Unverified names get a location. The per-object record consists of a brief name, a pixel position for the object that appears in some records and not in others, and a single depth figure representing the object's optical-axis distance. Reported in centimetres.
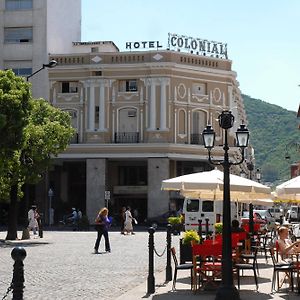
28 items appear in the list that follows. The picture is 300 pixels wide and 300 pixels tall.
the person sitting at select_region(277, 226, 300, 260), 1421
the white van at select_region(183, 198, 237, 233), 3612
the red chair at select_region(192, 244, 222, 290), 1398
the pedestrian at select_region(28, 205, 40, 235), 3738
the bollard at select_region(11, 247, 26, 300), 803
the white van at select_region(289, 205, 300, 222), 6757
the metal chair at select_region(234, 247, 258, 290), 1379
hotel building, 5497
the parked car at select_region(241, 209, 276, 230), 3865
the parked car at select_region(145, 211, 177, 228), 5306
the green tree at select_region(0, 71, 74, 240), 2900
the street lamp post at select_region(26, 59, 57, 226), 5380
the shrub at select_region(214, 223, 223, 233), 2198
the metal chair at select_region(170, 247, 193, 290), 1407
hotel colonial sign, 5679
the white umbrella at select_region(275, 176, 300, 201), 1585
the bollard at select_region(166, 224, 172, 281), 1623
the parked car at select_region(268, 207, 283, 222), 7601
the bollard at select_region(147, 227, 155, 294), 1411
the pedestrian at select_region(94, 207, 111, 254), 2560
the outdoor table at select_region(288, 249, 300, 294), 1359
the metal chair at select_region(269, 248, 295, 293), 1348
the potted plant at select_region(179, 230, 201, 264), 1678
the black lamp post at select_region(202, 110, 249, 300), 1218
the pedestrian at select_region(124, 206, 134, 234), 4144
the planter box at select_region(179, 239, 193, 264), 1694
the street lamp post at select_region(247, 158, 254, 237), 2569
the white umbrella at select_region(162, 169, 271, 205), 1708
